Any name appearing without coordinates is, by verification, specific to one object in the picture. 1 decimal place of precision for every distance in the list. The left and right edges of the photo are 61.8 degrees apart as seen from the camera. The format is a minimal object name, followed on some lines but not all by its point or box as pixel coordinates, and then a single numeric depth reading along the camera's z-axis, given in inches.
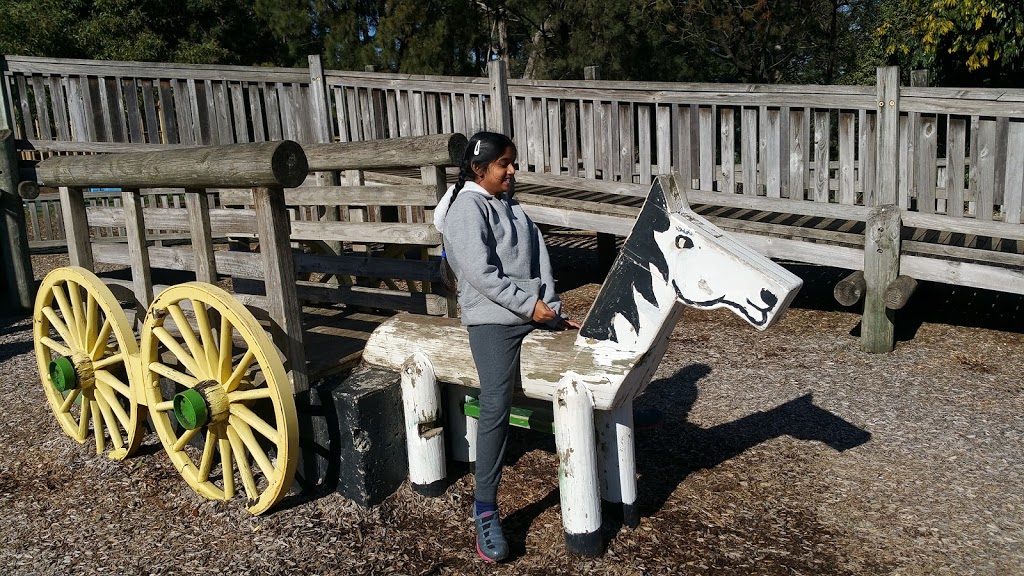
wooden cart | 146.3
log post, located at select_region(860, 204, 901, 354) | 241.4
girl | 128.6
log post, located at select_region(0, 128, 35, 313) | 322.3
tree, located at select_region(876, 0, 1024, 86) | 451.2
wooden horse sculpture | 117.4
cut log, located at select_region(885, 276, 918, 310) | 233.6
